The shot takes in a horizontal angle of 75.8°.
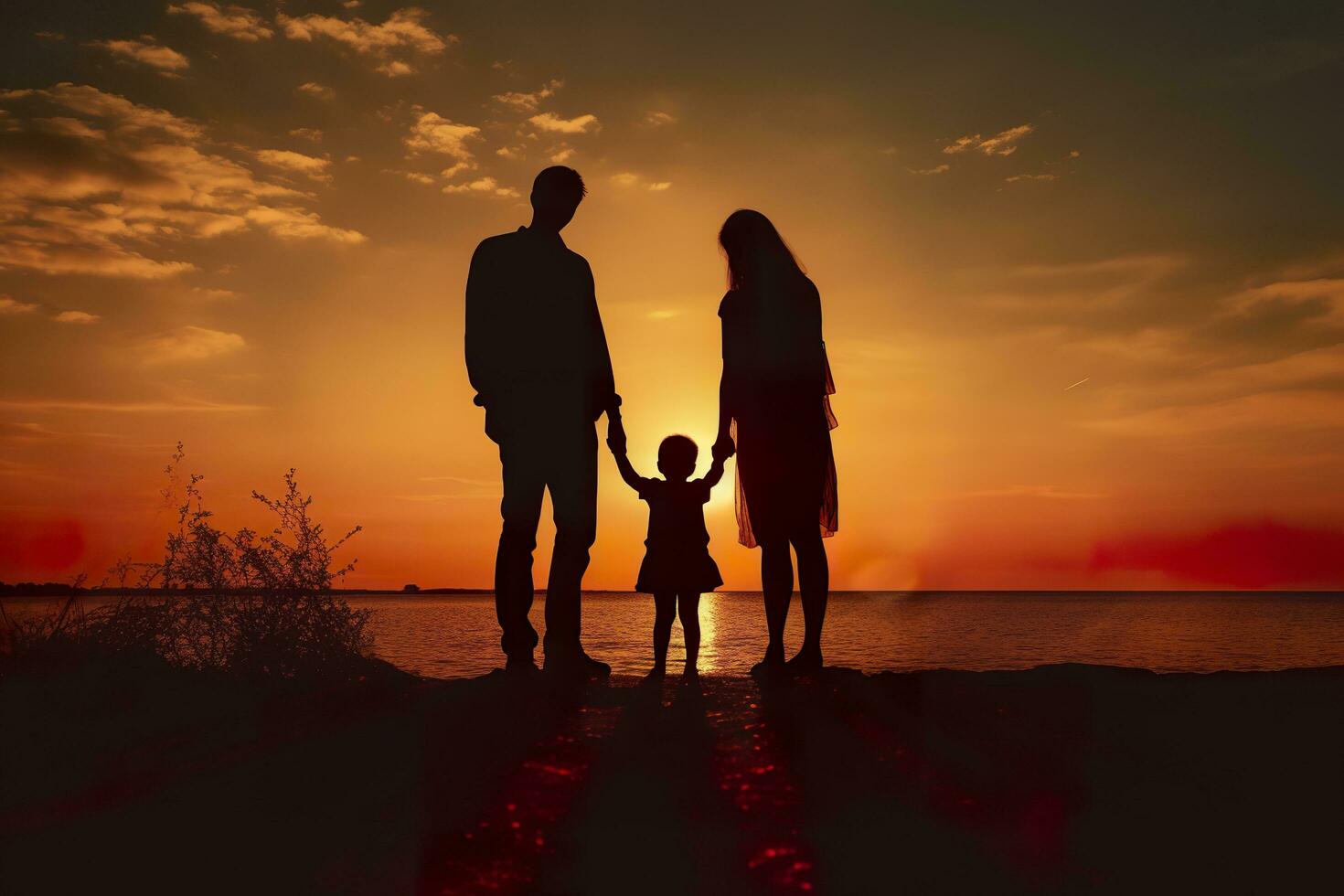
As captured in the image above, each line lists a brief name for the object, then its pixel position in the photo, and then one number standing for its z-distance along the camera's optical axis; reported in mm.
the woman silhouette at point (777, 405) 5941
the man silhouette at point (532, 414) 5672
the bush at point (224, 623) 5898
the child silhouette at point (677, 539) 6438
